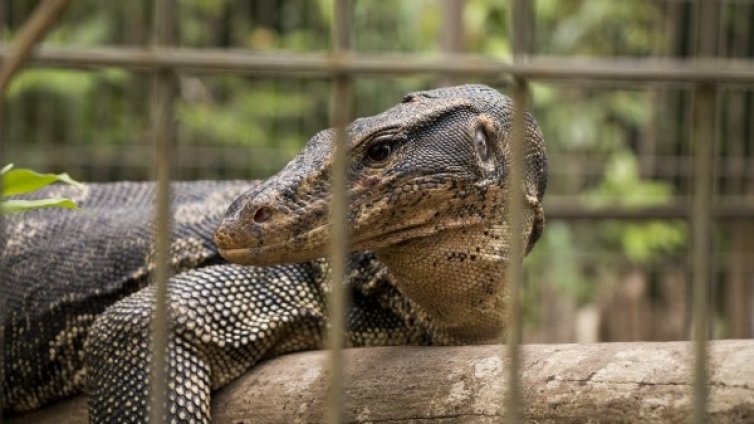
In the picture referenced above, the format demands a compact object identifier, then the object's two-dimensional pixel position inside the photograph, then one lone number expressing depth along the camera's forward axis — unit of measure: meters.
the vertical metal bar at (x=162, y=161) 3.80
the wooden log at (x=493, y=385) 5.31
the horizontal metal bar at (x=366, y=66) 3.67
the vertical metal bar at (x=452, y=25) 15.98
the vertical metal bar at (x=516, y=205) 3.87
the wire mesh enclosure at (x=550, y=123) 17.66
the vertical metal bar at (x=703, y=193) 3.78
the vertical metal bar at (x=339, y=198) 3.76
